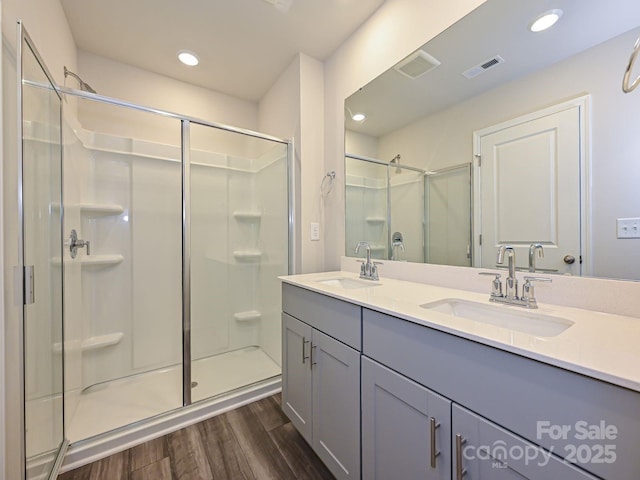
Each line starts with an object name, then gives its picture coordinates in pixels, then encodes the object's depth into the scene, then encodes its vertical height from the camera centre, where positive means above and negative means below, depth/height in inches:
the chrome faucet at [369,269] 62.8 -7.4
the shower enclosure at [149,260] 56.4 -5.9
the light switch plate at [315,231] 82.0 +2.7
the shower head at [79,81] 65.9 +42.7
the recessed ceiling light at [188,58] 80.6 +57.3
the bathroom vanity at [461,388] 19.5 -15.0
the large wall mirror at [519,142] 33.3 +15.9
